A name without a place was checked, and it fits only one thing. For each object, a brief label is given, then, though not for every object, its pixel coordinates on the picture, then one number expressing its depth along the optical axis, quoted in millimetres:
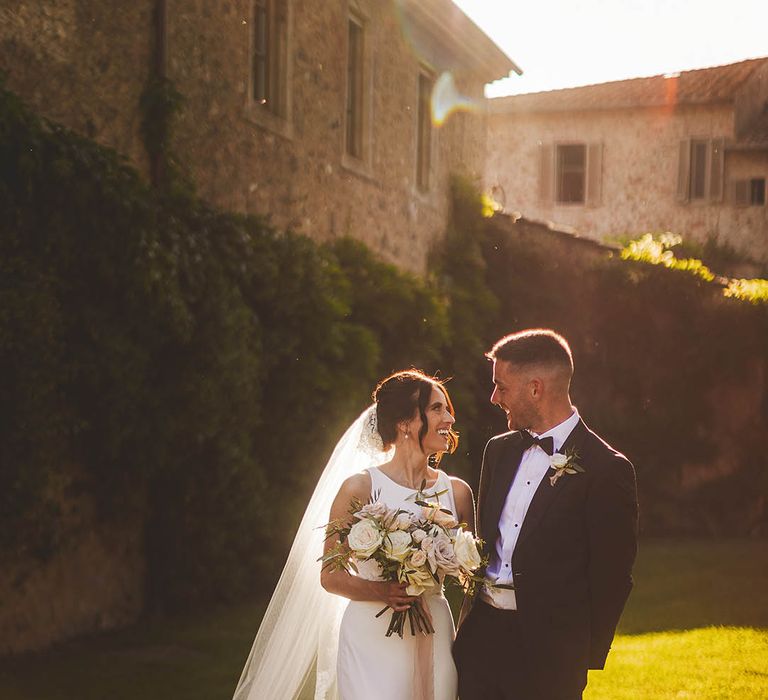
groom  4492
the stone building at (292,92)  9266
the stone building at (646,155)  26375
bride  5074
